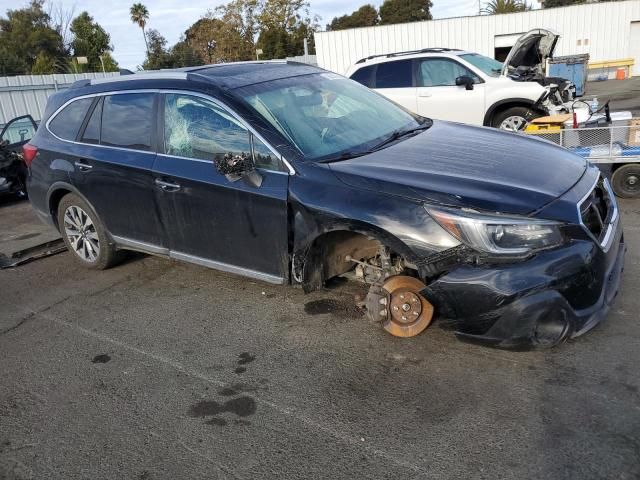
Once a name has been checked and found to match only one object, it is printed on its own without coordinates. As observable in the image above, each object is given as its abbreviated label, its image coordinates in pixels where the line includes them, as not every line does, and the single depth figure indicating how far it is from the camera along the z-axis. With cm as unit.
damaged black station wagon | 294
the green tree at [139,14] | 5950
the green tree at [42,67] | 3266
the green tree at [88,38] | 4691
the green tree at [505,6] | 3978
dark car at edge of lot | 920
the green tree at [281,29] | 4734
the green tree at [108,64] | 3422
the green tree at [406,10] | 6900
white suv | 902
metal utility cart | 594
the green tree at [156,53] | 4600
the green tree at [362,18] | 7367
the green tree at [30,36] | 4597
